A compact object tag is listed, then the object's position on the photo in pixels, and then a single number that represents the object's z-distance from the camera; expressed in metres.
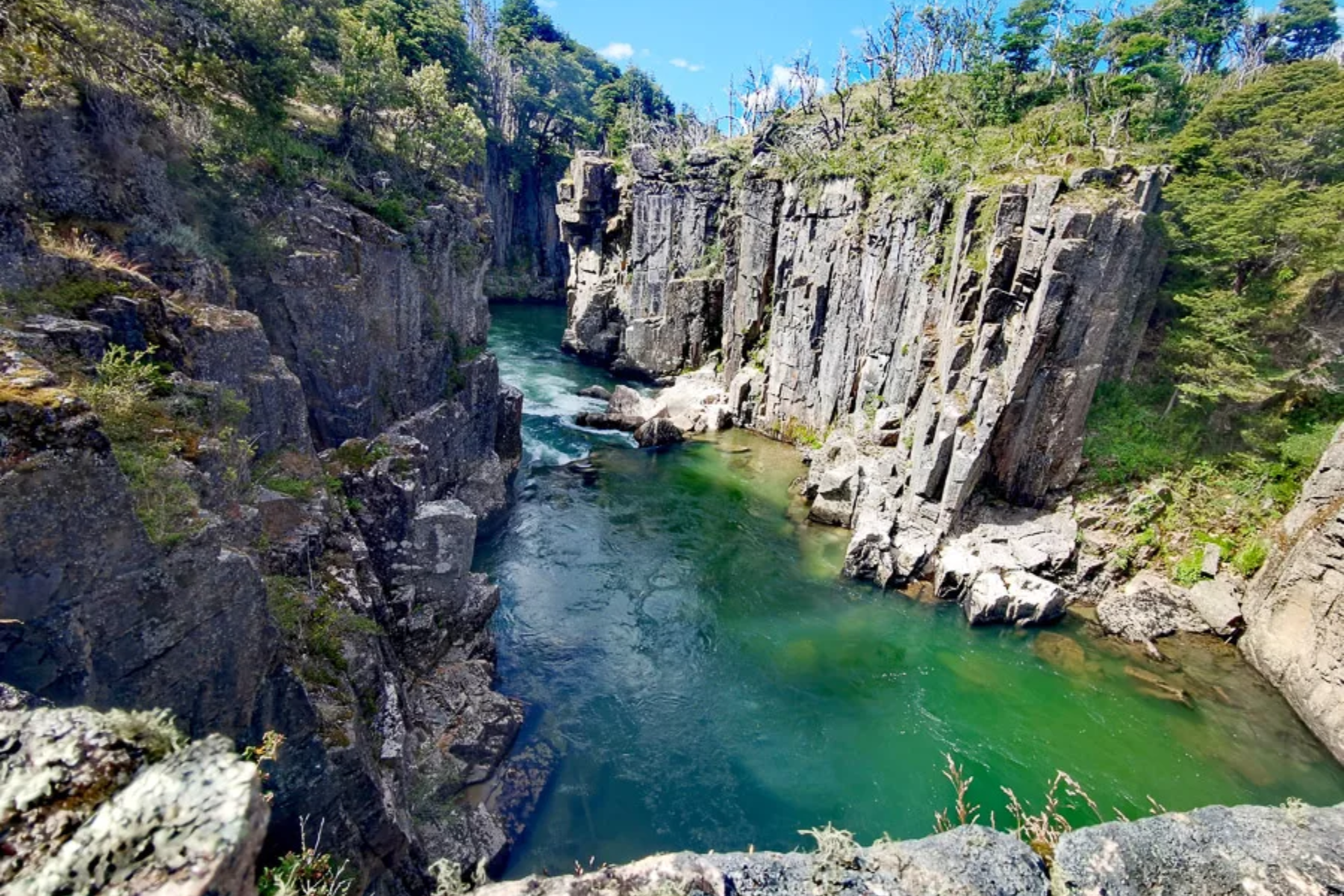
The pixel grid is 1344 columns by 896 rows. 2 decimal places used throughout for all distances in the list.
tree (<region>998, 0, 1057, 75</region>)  36.00
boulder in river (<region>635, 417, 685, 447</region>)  34.06
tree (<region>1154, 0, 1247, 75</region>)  41.25
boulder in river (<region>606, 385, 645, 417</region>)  36.62
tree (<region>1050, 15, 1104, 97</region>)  34.00
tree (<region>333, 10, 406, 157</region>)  20.66
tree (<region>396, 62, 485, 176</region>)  22.97
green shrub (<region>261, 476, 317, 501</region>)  12.17
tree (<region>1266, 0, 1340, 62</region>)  43.84
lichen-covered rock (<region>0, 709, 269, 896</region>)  2.94
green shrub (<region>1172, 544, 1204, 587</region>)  21.12
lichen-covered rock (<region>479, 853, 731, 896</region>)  4.08
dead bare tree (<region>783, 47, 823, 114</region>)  44.06
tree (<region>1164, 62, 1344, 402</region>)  21.86
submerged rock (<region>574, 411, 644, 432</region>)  35.72
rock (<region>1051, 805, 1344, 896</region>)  4.49
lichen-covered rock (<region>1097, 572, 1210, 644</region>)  20.36
